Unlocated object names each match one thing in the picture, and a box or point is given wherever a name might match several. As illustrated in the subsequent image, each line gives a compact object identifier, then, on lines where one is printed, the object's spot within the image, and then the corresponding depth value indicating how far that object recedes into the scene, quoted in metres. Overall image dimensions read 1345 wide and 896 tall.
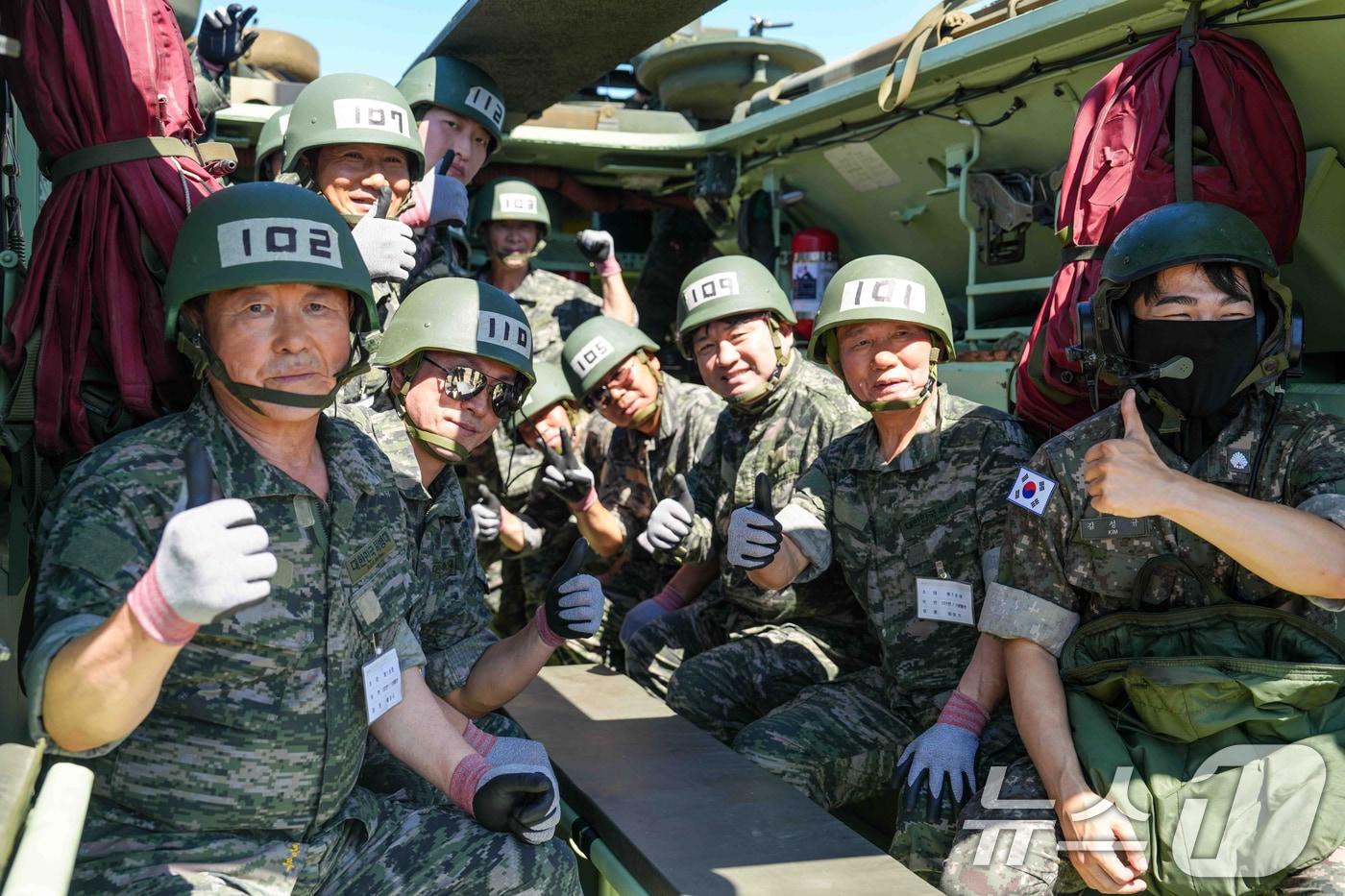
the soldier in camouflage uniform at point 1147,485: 2.31
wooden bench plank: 2.39
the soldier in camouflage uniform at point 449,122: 4.55
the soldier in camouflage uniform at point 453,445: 3.01
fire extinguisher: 6.07
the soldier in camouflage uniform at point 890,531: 3.26
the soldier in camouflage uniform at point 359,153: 3.78
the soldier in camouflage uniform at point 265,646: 1.92
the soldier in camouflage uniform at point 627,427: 4.66
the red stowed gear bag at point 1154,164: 3.15
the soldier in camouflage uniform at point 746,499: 3.86
